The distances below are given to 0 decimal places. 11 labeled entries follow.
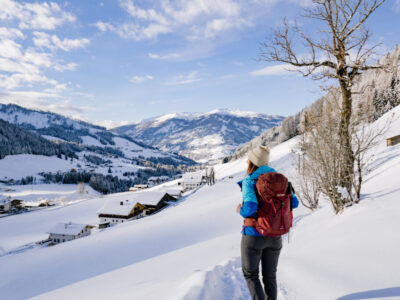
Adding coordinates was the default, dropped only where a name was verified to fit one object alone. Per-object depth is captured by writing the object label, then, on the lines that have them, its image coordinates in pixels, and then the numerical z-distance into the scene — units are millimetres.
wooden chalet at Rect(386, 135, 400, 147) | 22828
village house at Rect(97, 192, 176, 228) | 41250
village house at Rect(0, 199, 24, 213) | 68025
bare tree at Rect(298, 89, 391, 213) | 6941
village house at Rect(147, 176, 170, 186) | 144150
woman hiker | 2909
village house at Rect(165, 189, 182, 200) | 56291
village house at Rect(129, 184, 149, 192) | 93538
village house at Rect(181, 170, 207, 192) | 80562
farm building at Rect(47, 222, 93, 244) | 34500
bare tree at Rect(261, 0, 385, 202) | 6383
